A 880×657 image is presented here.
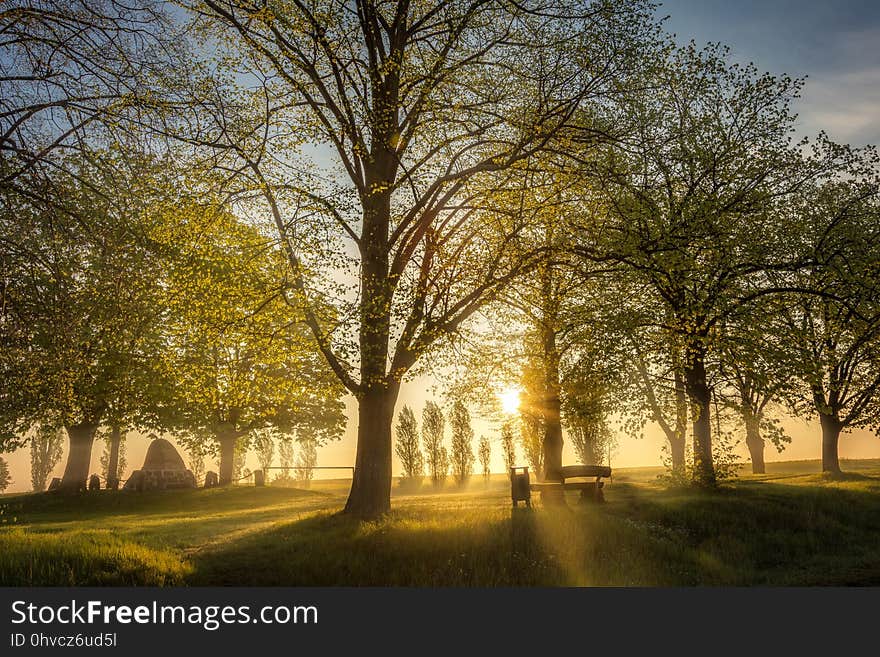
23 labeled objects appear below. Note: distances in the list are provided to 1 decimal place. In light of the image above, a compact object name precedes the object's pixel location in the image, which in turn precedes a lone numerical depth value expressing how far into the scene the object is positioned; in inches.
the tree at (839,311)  730.2
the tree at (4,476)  2704.0
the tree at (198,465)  2824.8
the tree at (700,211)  657.0
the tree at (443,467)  1987.0
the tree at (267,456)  2928.6
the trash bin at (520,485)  699.4
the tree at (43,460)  2662.4
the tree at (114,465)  1348.4
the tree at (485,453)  2070.6
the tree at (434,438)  1995.6
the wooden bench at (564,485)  703.7
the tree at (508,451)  1821.6
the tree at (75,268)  384.5
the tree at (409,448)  1988.2
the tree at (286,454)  3171.8
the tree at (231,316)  597.0
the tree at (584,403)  864.3
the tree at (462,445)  1962.4
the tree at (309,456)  3132.4
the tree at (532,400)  943.0
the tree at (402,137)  591.2
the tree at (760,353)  714.8
